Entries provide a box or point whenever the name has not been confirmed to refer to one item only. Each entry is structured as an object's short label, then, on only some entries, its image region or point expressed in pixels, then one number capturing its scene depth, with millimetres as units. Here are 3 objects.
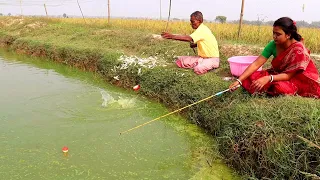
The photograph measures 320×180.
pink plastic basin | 3733
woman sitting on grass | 2734
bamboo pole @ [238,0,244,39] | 6680
